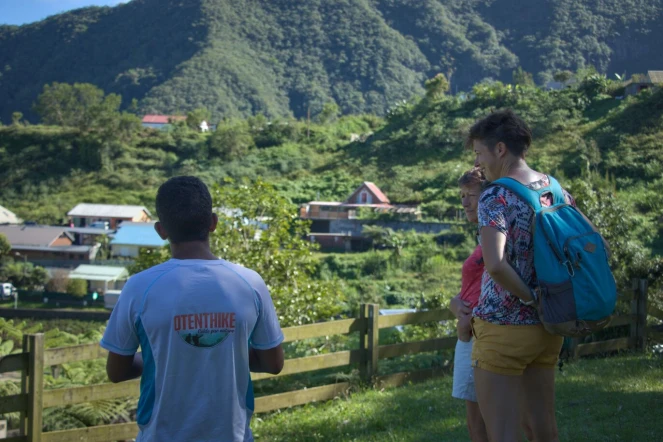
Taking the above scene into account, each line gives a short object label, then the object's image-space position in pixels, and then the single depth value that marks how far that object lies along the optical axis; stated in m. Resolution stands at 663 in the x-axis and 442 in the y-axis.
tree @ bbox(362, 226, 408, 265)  30.86
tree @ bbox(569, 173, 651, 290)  9.77
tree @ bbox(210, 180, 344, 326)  10.19
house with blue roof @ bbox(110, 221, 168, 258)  34.47
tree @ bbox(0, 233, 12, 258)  33.18
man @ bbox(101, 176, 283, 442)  2.19
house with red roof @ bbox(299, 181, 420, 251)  35.38
